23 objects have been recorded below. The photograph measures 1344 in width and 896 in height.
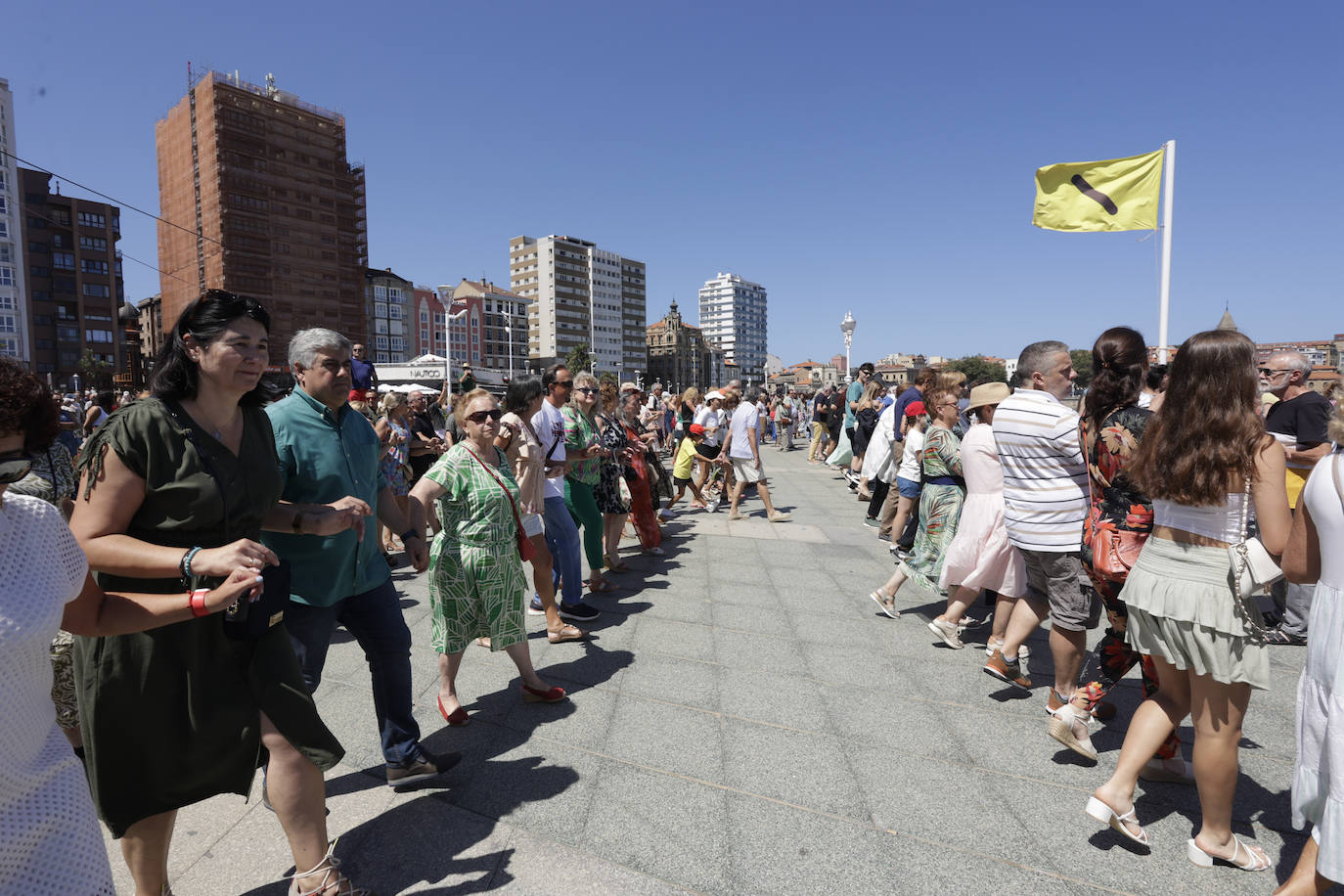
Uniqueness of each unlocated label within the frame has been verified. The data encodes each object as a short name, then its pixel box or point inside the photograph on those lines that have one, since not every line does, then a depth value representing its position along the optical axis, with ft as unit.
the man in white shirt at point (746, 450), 28.40
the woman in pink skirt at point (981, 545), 13.37
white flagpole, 23.54
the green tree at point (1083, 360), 380.66
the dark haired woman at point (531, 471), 13.91
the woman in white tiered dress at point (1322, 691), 6.23
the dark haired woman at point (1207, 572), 7.47
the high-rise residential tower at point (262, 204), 199.93
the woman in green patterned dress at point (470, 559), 11.03
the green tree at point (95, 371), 196.03
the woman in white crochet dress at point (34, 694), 3.91
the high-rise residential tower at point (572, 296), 353.10
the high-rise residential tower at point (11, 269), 179.32
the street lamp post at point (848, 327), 62.64
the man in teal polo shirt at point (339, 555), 8.27
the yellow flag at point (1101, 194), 24.61
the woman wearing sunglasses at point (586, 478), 18.33
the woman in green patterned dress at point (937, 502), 16.10
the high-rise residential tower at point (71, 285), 200.75
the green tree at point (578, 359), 304.03
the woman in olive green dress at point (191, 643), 5.75
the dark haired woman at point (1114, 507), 9.36
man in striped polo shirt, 10.87
